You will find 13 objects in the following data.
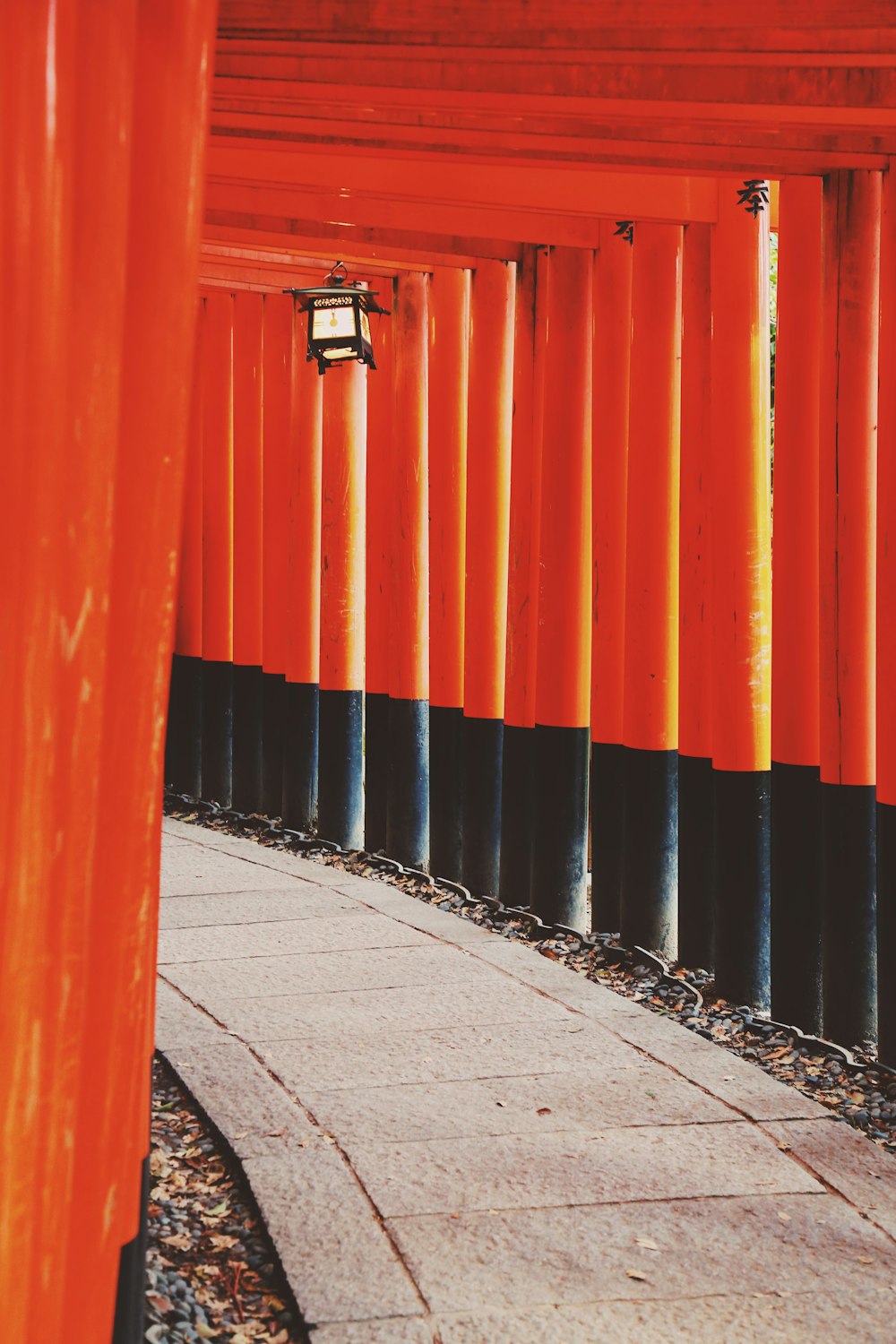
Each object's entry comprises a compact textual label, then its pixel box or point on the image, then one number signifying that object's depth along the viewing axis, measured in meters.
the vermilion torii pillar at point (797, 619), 5.07
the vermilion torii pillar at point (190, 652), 10.13
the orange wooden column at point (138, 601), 2.01
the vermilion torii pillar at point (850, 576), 4.80
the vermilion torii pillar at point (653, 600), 5.93
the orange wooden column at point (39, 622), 1.82
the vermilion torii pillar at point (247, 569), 9.45
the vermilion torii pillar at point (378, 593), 8.17
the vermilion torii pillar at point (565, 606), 6.53
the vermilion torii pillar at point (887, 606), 4.58
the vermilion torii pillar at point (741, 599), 5.42
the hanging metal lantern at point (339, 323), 7.00
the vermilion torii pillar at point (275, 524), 9.05
